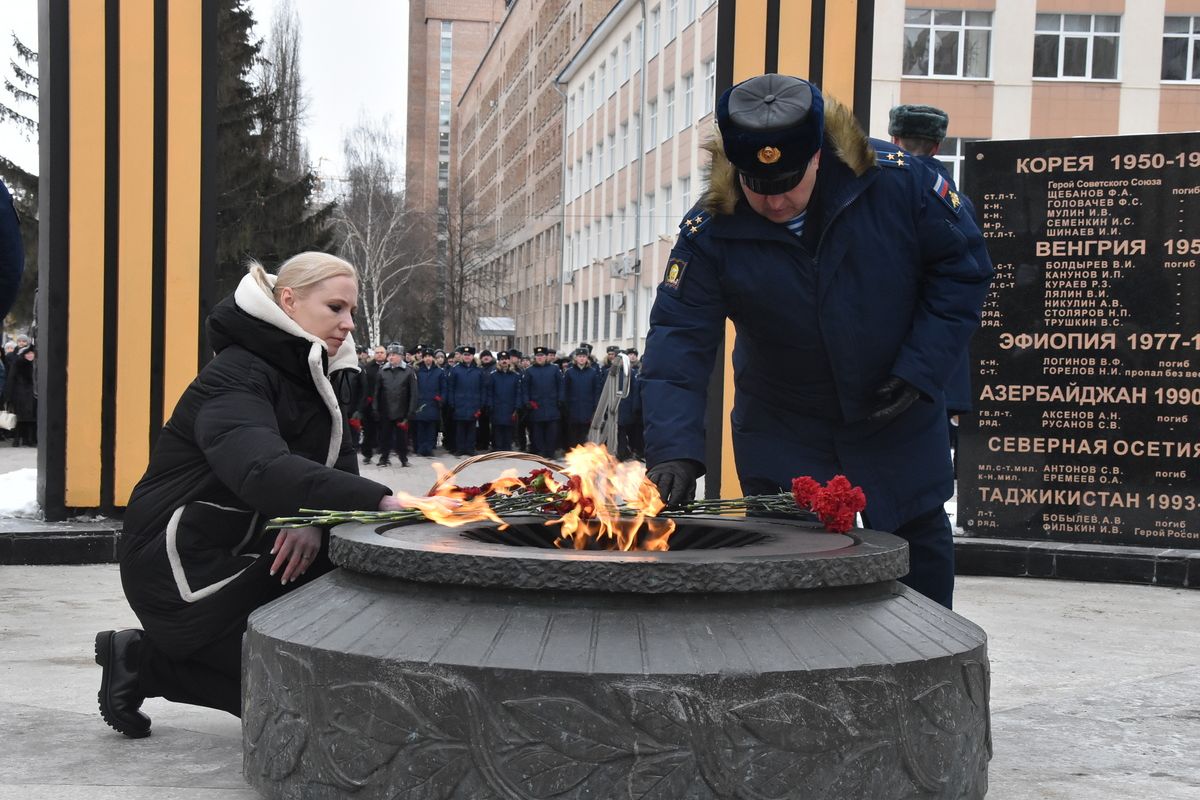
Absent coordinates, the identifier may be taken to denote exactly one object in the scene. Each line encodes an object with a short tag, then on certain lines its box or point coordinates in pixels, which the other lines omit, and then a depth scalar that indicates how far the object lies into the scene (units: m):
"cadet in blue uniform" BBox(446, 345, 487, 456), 23.59
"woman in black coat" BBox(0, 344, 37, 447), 21.45
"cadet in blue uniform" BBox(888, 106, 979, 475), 6.56
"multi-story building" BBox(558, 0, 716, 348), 39.78
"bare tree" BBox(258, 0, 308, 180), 41.03
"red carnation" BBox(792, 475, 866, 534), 3.58
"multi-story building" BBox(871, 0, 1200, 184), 31.25
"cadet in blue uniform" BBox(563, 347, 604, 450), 24.42
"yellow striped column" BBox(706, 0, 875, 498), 9.05
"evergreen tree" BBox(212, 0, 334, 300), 30.77
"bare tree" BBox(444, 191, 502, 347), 57.25
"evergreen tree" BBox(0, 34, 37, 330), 30.23
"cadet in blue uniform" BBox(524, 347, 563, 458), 24.16
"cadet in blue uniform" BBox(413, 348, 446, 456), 23.52
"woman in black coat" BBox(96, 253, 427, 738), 3.88
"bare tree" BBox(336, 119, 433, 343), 53.09
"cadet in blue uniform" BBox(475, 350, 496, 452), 24.33
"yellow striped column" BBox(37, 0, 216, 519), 8.87
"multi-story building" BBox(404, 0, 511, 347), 109.31
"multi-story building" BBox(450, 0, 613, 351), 61.84
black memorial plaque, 8.60
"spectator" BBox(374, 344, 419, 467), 20.97
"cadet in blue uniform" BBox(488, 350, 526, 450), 24.06
